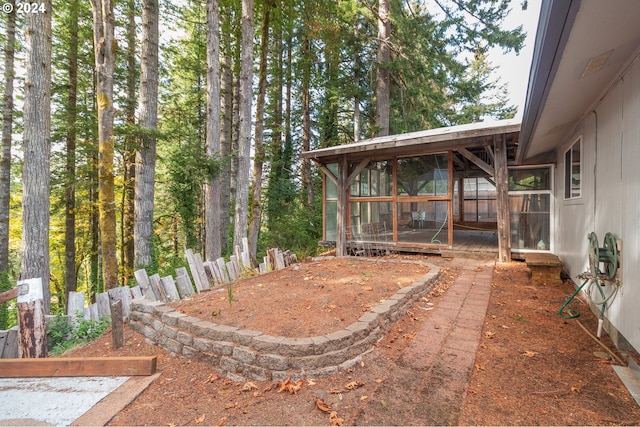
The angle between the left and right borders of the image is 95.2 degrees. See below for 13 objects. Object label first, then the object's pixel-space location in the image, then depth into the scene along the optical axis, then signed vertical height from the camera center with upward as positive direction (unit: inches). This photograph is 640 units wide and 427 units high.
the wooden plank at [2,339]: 129.7 -57.7
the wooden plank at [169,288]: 161.9 -44.3
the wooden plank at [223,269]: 194.4 -40.9
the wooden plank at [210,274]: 187.6 -42.0
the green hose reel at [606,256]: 108.7 -19.7
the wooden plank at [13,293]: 123.7 -35.4
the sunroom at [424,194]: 244.1 +12.5
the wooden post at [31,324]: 126.8 -50.3
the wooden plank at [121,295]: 151.8 -45.1
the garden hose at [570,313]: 132.7 -49.8
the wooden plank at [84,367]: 102.2 -55.7
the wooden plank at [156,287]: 156.9 -42.4
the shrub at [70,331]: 140.6 -60.3
